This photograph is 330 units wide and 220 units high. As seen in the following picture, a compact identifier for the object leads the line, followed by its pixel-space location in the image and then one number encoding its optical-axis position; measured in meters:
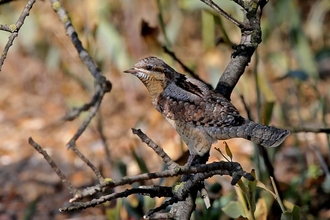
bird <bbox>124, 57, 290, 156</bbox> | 4.33
